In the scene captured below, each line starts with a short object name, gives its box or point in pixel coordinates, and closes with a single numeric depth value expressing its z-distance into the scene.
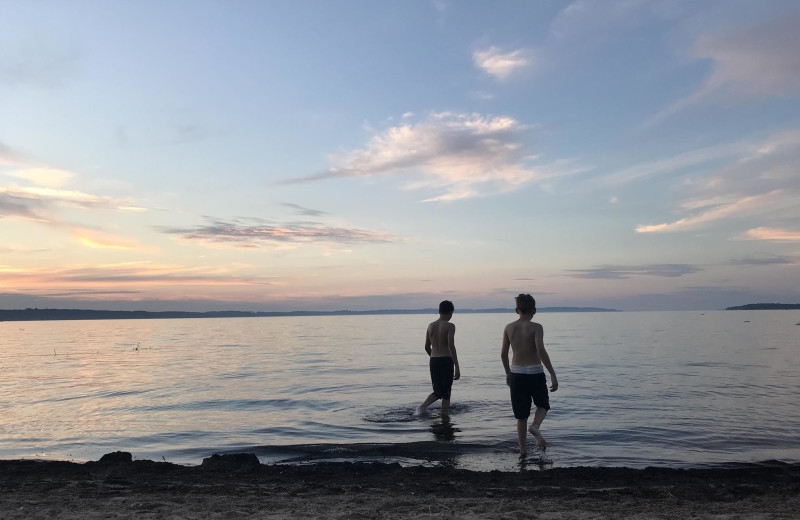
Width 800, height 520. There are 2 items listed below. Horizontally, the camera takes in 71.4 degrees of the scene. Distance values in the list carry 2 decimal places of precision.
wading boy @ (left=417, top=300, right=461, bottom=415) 11.30
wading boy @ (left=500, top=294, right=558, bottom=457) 8.15
